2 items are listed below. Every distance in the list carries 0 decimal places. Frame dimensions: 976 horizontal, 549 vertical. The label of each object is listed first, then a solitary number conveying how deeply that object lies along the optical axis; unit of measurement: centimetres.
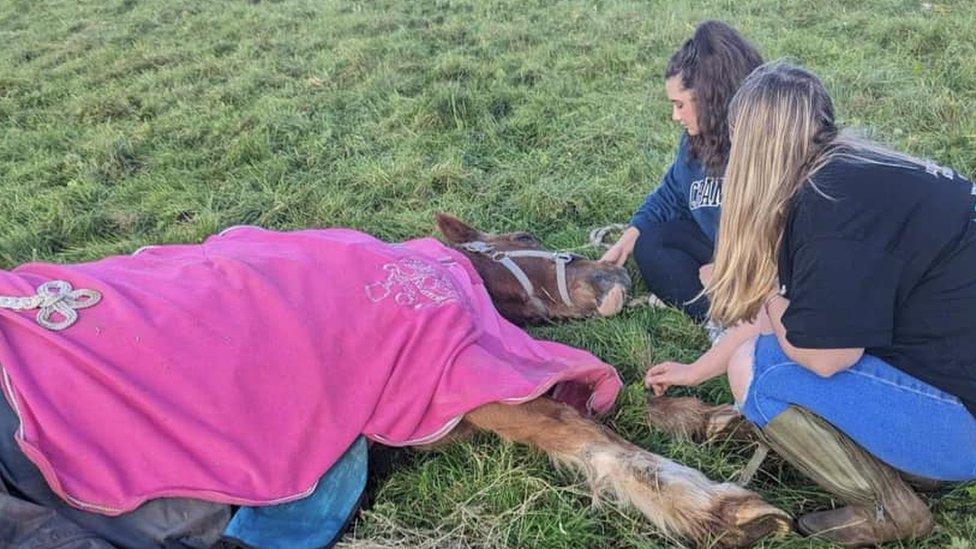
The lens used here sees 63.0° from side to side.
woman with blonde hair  195
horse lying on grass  230
